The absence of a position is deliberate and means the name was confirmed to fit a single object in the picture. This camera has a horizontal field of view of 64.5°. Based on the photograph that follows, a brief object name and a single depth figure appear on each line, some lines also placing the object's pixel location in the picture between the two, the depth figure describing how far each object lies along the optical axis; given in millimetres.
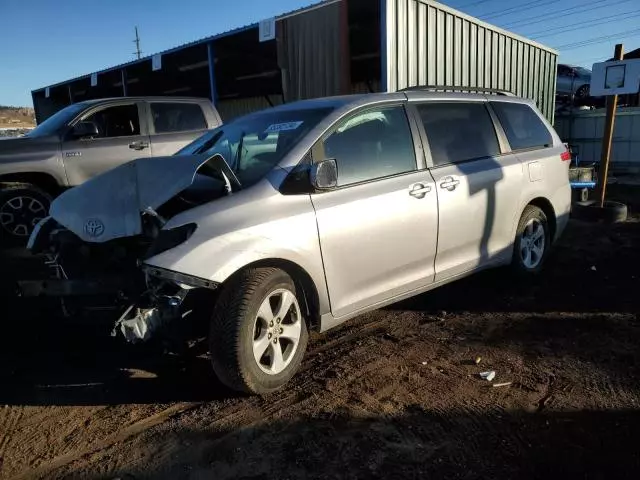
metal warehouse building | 8641
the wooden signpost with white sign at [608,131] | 8242
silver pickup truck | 6137
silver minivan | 2906
